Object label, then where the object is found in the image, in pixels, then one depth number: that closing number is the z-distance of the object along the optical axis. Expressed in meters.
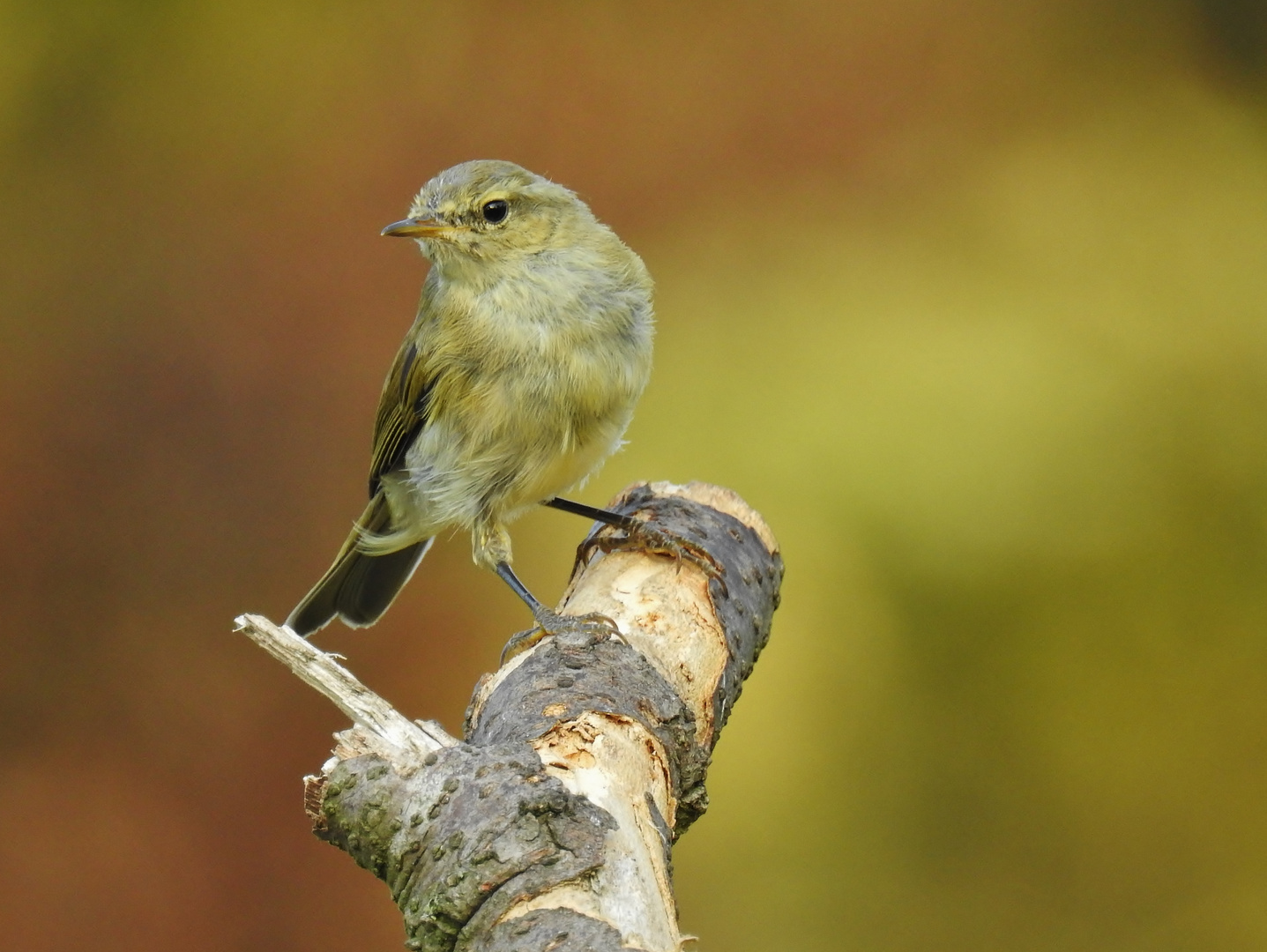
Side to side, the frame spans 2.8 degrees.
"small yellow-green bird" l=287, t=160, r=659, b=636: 4.28
